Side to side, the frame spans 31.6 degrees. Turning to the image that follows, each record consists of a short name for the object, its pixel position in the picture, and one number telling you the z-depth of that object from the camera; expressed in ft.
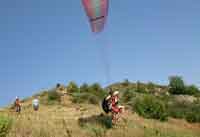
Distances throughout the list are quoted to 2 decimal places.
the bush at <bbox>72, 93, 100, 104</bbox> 131.13
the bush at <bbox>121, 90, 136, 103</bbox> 132.64
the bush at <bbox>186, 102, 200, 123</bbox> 103.04
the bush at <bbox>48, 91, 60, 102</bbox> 136.99
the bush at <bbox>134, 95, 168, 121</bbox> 89.56
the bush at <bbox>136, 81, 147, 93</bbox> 161.49
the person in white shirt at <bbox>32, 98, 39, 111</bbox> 101.81
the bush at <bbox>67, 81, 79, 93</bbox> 158.71
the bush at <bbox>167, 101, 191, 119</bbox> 104.78
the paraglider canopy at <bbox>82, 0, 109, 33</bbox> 53.67
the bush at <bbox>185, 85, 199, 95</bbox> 160.97
